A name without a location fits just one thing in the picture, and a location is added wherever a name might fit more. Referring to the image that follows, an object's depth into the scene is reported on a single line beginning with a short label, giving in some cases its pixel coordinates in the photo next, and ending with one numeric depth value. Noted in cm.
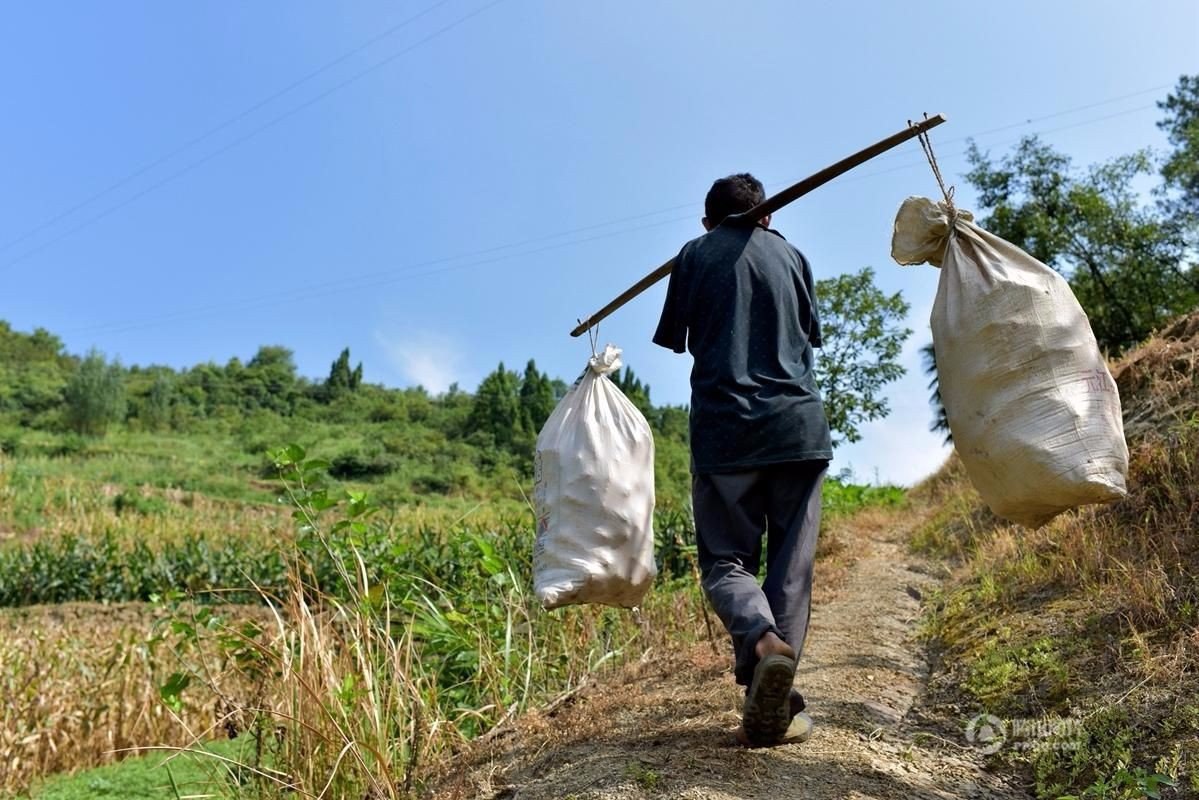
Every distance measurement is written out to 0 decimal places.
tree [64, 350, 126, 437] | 3419
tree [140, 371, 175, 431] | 3728
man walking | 227
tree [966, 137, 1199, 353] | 1908
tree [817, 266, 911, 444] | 1199
